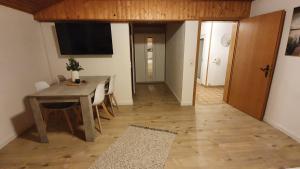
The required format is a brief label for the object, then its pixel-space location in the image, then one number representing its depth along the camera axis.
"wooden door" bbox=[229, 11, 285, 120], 2.37
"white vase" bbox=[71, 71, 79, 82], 2.60
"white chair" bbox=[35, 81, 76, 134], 2.24
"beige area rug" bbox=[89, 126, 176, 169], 1.75
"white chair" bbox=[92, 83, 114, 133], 2.29
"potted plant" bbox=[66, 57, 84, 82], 2.56
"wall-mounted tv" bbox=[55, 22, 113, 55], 2.91
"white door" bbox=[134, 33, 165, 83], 5.40
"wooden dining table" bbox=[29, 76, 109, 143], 1.97
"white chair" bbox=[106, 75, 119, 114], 2.89
